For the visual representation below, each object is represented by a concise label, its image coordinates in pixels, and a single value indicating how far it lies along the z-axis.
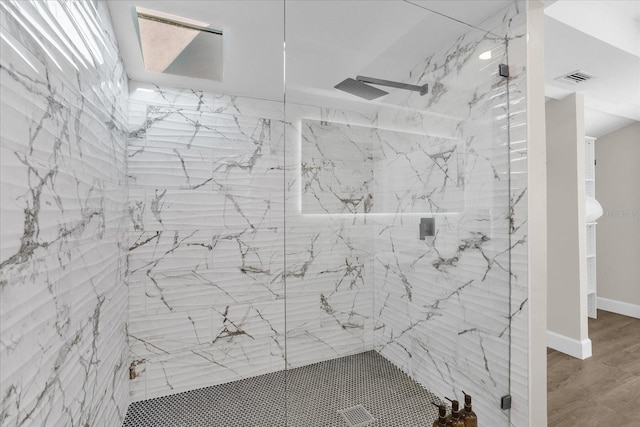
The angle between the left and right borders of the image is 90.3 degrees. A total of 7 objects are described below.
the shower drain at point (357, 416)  1.56
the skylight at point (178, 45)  1.70
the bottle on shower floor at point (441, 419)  1.32
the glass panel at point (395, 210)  1.49
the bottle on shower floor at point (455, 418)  1.34
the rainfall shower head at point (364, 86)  1.46
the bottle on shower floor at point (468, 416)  1.36
